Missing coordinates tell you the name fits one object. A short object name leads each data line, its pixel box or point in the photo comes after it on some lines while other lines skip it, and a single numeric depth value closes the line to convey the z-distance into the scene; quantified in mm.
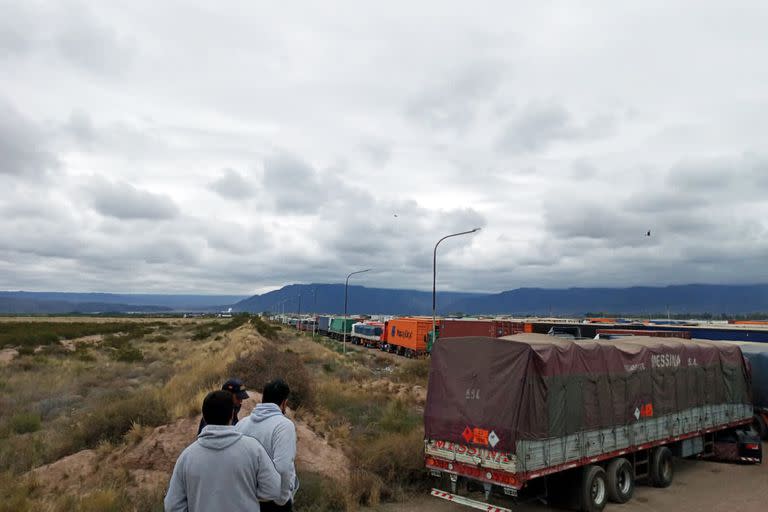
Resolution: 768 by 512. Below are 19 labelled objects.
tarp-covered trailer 9305
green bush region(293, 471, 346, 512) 9844
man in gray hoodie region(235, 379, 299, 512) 5398
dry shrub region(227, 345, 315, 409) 16219
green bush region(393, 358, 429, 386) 30197
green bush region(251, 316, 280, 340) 56228
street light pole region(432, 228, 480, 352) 28939
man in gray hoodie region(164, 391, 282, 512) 4102
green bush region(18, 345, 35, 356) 37719
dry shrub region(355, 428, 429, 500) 11667
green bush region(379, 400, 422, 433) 16500
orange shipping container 53562
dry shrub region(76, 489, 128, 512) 8508
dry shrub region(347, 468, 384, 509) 10633
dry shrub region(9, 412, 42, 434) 15688
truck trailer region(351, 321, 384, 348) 73000
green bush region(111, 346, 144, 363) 35344
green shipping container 87138
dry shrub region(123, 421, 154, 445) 12312
